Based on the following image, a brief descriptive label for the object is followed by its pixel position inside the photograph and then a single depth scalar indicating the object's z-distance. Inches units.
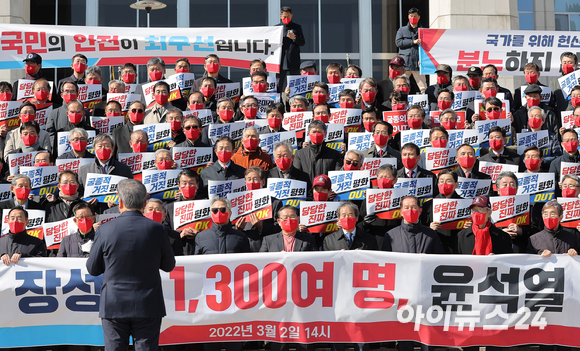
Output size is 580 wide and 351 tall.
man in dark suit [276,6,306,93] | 574.6
